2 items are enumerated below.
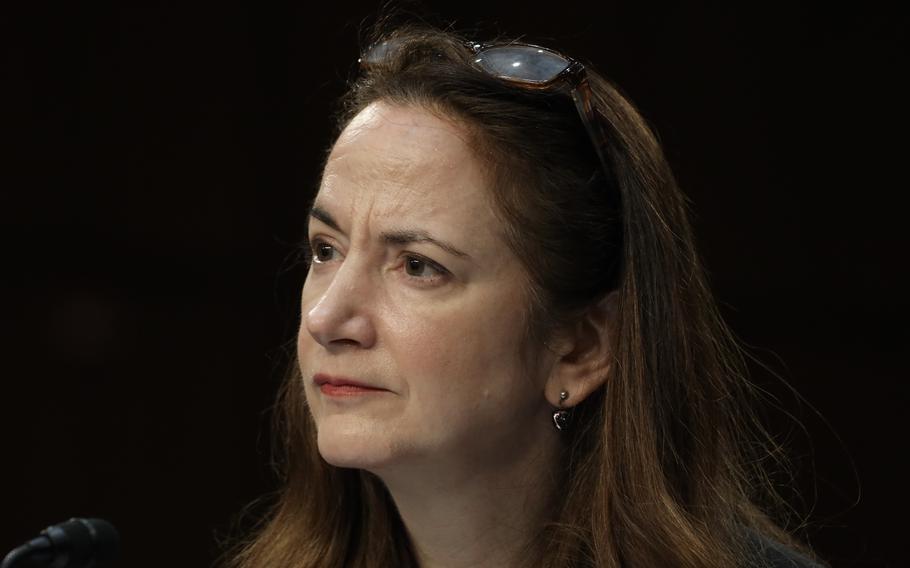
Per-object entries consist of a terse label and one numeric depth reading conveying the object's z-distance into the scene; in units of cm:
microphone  413
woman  420
